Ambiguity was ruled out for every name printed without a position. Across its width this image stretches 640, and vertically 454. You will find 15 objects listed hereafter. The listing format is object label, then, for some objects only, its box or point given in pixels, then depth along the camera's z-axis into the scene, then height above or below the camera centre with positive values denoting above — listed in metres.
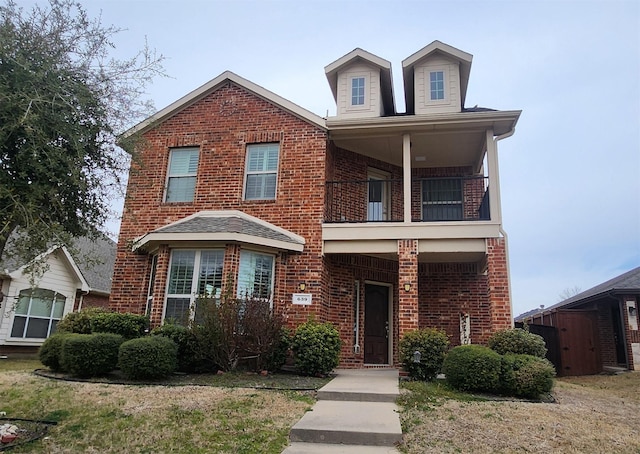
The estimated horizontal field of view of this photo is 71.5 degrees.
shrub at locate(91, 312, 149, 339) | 9.46 -0.15
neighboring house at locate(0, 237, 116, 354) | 14.03 +0.52
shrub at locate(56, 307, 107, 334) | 9.73 -0.14
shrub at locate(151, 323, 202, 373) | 9.09 -0.49
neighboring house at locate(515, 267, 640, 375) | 13.93 +0.05
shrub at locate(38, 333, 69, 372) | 8.86 -0.74
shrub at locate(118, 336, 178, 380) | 7.97 -0.72
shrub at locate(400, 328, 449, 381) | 8.87 -0.46
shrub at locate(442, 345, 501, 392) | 7.62 -0.64
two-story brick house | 10.20 +3.00
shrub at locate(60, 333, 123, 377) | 8.24 -0.71
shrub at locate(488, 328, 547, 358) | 8.49 -0.18
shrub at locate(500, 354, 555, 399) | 7.41 -0.70
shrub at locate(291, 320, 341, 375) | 9.07 -0.47
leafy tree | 4.96 +2.24
